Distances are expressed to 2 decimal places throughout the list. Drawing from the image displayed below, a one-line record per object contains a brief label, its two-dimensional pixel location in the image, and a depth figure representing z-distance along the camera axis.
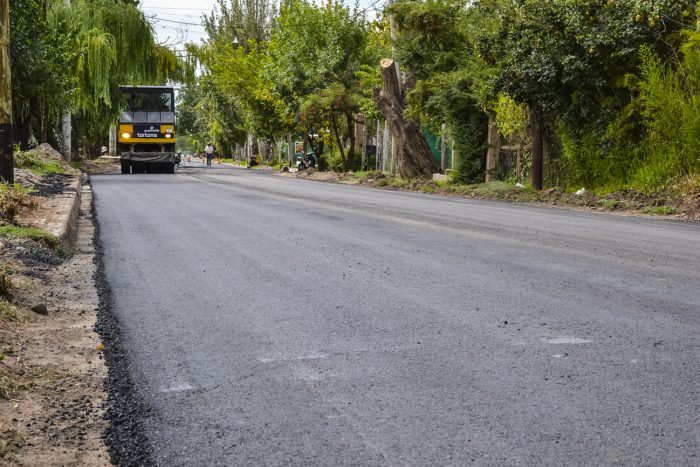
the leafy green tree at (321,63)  39.19
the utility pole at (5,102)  13.88
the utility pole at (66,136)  35.84
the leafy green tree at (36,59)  22.48
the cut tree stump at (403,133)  30.56
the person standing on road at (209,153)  69.12
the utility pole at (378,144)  38.91
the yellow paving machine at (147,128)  37.94
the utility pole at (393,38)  29.52
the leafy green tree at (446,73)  25.61
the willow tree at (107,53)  30.38
